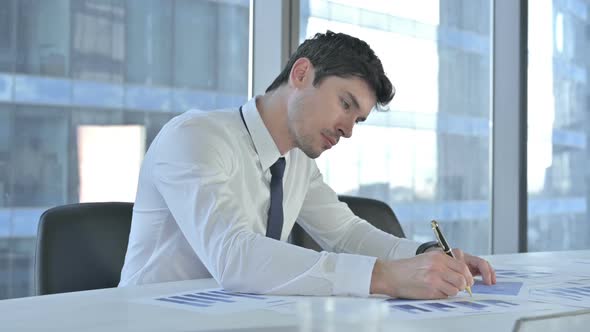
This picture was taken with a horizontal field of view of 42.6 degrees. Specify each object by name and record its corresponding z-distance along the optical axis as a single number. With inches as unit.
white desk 41.5
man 56.4
